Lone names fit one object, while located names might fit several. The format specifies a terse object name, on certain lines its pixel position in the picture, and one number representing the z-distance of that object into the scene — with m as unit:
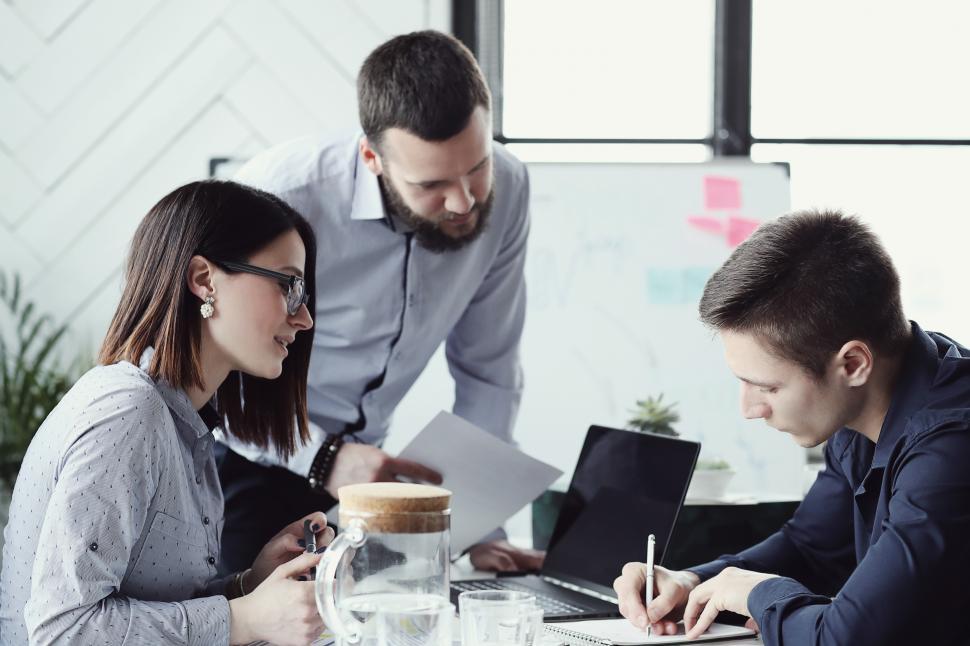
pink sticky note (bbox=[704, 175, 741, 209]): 3.38
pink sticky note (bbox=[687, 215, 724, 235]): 3.37
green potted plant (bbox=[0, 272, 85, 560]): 3.14
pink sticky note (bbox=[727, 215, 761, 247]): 3.38
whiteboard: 3.31
